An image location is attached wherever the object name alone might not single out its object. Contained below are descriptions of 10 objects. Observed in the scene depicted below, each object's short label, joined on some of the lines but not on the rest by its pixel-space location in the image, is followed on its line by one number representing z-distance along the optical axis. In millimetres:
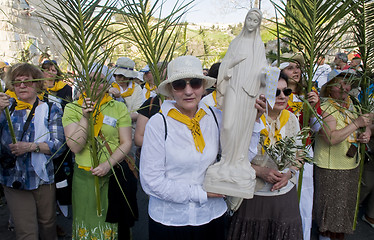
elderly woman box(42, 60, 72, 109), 4723
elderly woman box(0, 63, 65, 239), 2869
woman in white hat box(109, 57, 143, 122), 4922
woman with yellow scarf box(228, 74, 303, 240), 2314
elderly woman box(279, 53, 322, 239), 2508
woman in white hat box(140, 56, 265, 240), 1962
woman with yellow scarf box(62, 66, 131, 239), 2641
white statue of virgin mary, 1924
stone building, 8930
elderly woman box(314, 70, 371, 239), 3219
